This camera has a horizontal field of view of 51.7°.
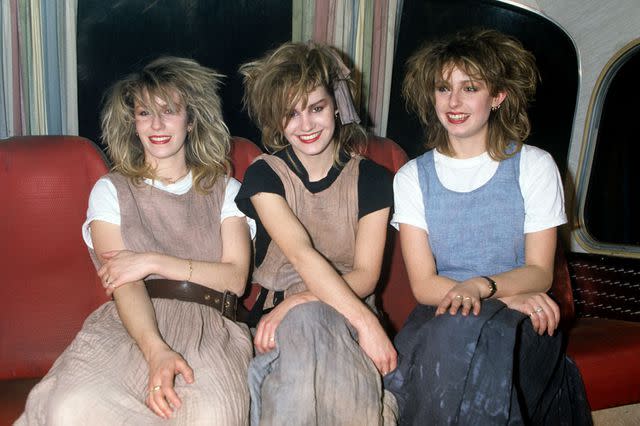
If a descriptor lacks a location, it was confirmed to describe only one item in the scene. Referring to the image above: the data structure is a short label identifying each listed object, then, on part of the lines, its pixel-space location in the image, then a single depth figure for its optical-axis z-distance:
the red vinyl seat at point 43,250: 2.32
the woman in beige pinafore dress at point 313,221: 1.90
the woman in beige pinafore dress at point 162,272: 1.79
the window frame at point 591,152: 3.20
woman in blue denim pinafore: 2.03
